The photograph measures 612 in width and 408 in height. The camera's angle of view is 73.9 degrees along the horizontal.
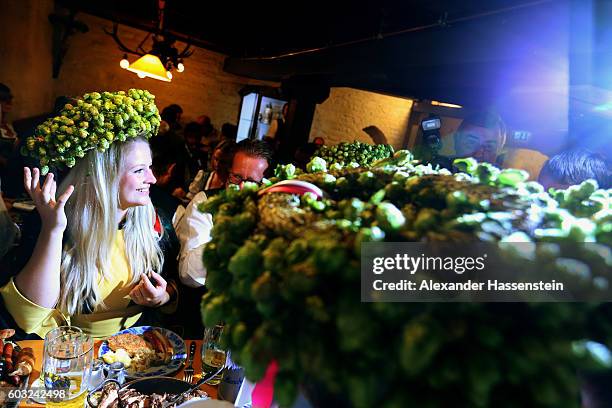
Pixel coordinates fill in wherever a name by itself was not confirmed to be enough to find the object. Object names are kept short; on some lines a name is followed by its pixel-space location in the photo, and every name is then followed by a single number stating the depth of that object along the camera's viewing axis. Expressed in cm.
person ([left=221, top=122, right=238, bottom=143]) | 739
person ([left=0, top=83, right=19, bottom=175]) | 505
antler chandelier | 490
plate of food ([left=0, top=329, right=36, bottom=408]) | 116
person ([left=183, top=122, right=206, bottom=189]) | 627
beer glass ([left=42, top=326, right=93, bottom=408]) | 115
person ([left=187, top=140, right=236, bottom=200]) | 342
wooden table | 126
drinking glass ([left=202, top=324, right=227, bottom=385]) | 134
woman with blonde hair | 168
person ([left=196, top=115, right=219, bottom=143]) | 721
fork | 138
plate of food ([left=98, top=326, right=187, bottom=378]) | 136
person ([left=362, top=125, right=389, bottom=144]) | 548
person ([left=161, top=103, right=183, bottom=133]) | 693
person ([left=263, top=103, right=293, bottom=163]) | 537
